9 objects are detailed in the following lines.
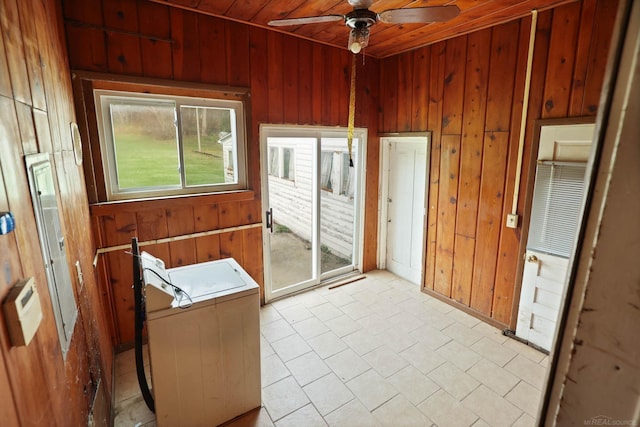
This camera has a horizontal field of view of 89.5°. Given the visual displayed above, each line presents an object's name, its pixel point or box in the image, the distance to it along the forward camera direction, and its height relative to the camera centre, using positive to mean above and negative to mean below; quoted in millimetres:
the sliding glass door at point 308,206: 3776 -875
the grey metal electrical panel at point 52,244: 1214 -375
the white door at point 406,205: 4066 -713
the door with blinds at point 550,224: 2578 -625
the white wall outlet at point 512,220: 2994 -647
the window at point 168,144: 2695 +70
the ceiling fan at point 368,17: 1829 +781
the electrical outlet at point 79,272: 1787 -669
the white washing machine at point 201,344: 1906 -1184
